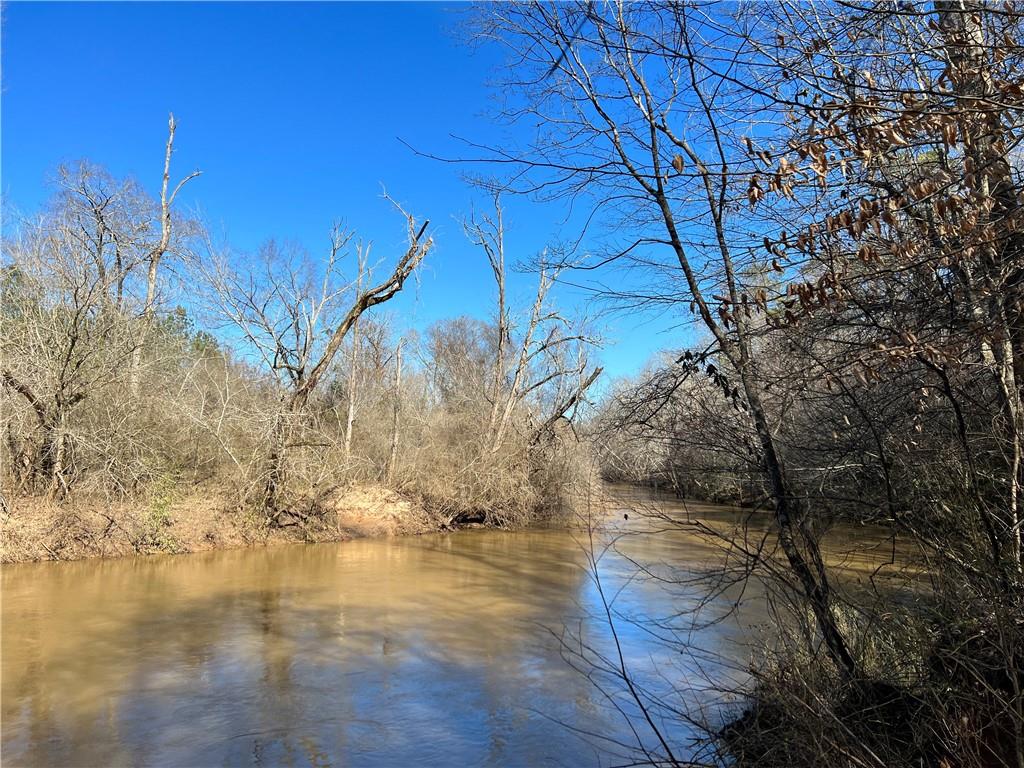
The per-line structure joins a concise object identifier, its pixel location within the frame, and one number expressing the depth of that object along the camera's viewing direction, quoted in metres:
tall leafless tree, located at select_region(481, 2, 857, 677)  4.21
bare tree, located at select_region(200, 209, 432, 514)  17.47
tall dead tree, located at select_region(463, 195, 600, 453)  23.59
